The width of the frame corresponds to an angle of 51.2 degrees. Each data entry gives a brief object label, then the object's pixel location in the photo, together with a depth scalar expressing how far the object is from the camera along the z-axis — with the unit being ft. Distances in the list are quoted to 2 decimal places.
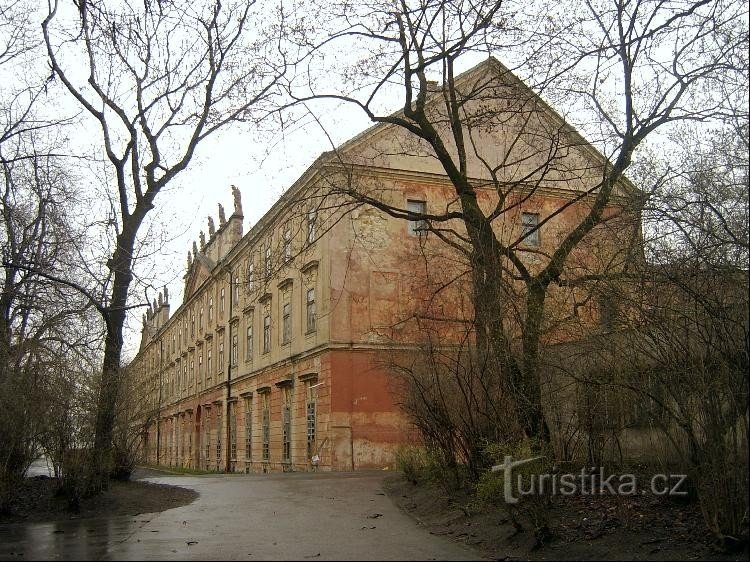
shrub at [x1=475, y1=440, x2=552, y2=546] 28.96
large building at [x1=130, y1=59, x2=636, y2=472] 49.65
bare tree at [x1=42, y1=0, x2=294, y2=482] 56.13
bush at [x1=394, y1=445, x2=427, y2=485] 51.52
